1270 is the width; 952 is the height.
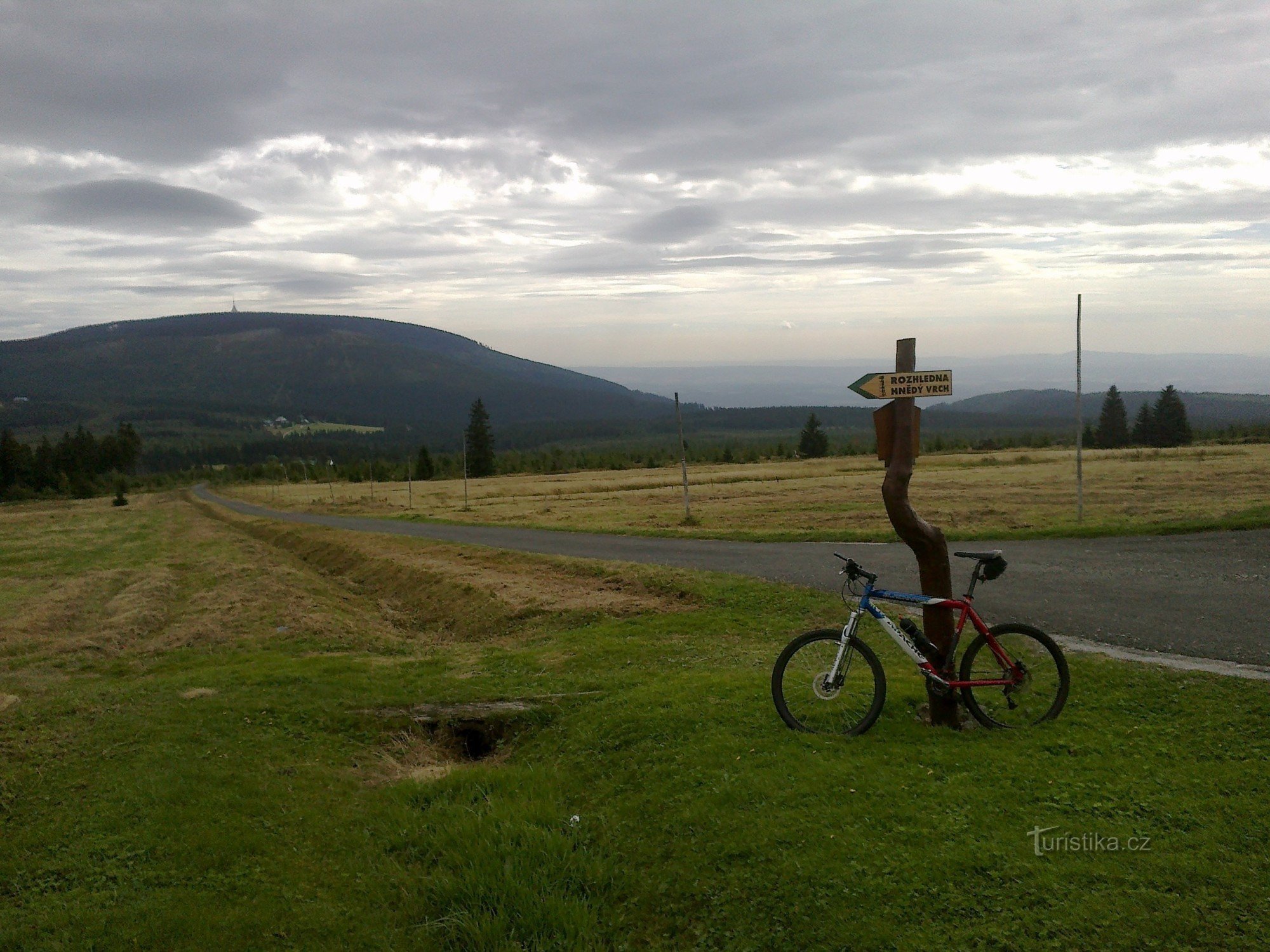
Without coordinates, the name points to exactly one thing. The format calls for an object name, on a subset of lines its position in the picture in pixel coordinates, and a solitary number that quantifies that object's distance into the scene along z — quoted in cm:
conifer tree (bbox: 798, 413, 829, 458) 10175
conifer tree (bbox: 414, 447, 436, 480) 10712
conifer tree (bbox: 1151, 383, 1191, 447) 8962
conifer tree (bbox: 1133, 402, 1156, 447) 9344
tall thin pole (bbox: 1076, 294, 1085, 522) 2205
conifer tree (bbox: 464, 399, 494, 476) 10525
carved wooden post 716
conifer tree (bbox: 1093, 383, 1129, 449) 9638
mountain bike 688
